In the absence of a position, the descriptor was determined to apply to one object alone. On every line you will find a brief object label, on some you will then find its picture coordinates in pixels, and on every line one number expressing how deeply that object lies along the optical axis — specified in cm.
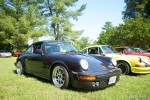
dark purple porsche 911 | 436
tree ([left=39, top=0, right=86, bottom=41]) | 3027
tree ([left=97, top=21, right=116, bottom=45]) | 2331
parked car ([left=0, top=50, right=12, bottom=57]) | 2480
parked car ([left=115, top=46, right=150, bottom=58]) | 969
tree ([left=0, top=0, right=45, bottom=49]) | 3016
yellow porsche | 676
